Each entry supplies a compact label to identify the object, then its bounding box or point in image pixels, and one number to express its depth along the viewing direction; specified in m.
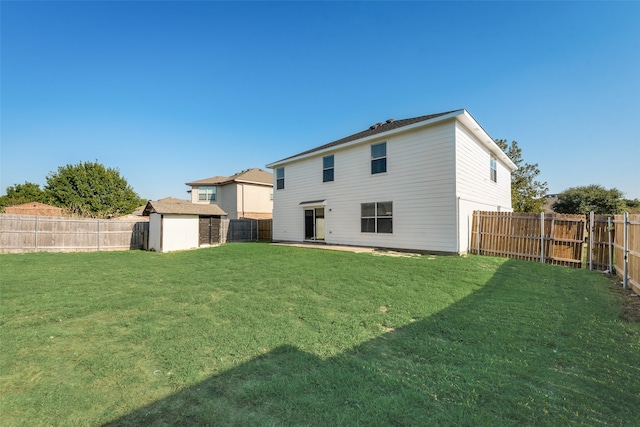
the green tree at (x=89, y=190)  26.02
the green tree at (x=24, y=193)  34.46
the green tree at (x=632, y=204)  26.86
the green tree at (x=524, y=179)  23.69
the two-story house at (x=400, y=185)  10.06
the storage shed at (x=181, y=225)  13.95
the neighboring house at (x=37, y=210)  26.78
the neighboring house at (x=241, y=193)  24.48
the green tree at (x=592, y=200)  24.38
